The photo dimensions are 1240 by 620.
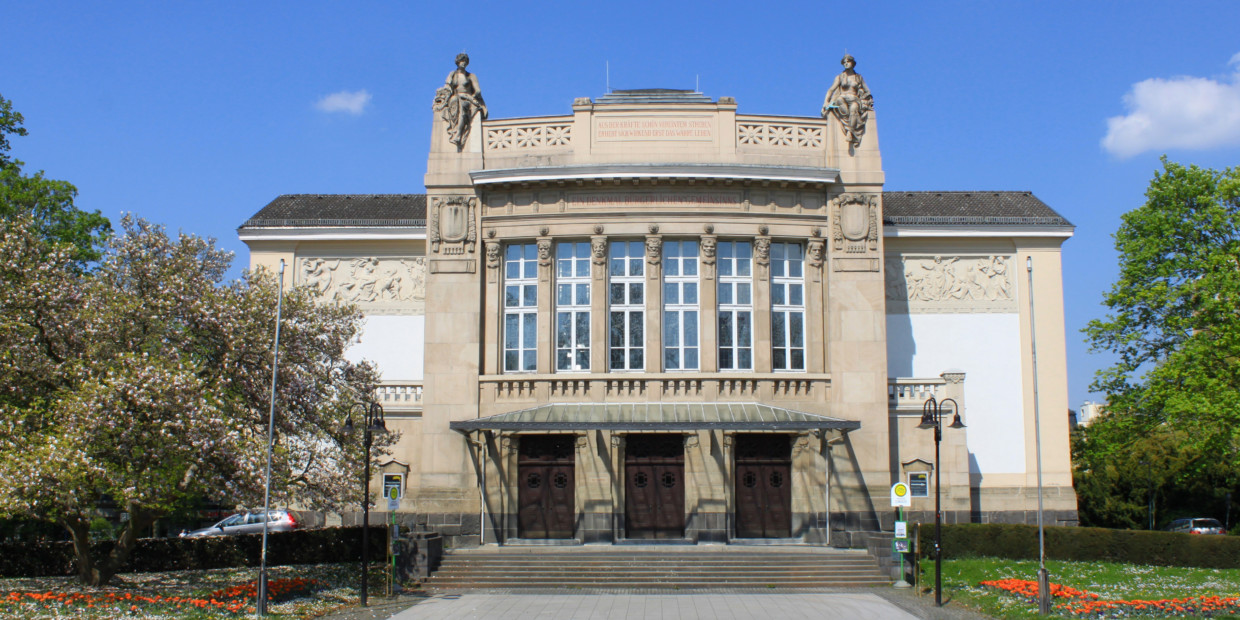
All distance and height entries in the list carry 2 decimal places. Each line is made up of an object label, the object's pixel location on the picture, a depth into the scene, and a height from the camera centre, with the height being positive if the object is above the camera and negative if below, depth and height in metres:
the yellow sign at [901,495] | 21.67 -1.64
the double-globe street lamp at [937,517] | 20.25 -2.03
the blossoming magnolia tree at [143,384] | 18.30 +0.81
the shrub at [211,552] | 22.98 -3.38
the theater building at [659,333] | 26.98 +2.59
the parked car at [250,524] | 31.25 -3.36
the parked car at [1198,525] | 39.81 -4.39
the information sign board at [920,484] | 28.34 -1.81
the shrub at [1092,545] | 25.23 -3.35
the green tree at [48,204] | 29.48 +7.01
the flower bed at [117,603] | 17.86 -3.44
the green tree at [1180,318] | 28.47 +3.32
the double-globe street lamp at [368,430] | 21.14 -0.16
